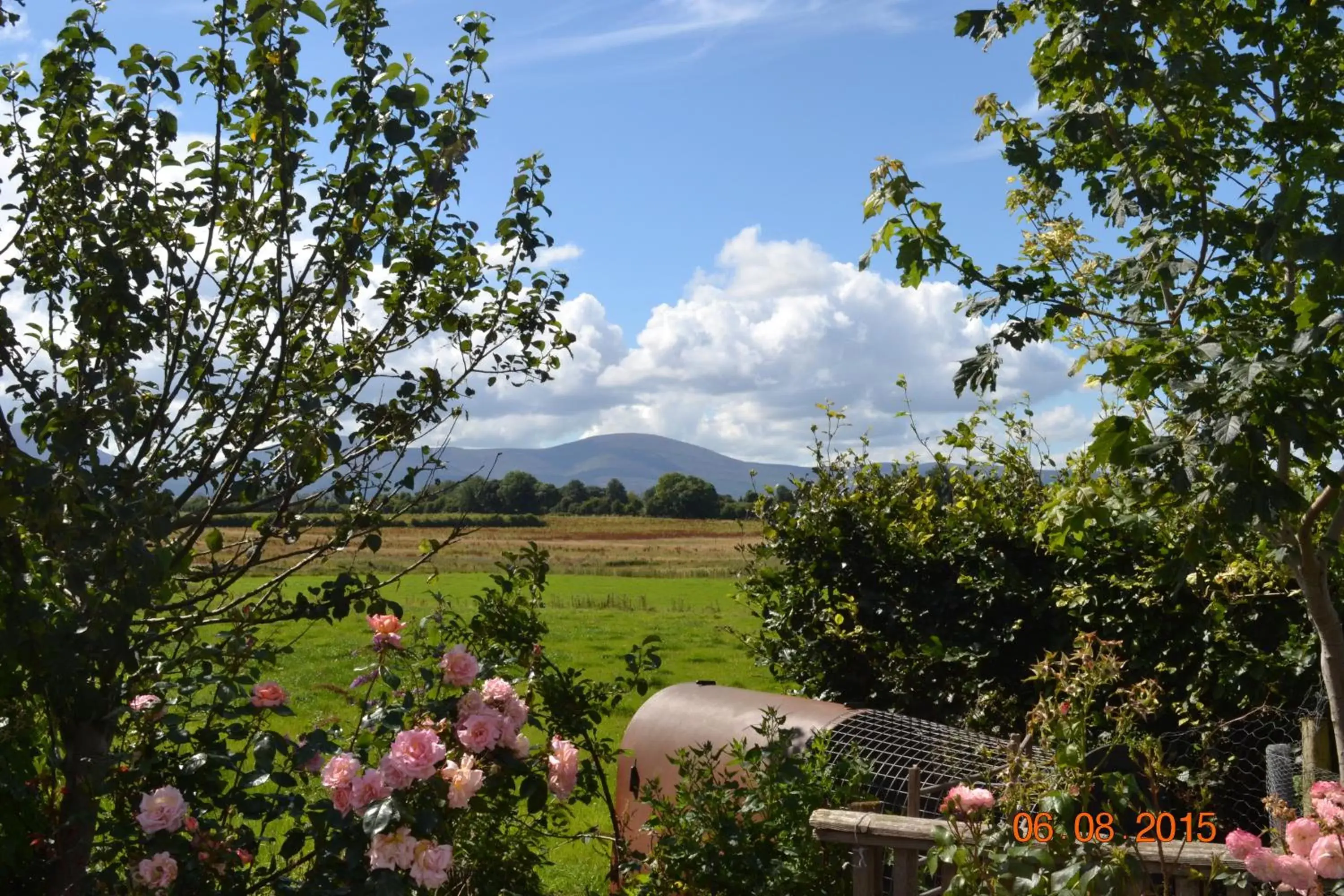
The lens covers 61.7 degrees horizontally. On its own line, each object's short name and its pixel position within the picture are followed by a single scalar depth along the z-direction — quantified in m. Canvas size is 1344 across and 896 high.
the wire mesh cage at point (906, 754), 4.91
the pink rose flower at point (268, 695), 3.56
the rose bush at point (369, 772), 3.12
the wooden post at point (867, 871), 3.90
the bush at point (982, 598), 5.69
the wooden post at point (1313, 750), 4.97
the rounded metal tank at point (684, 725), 5.30
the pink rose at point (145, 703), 3.70
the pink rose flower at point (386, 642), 3.81
